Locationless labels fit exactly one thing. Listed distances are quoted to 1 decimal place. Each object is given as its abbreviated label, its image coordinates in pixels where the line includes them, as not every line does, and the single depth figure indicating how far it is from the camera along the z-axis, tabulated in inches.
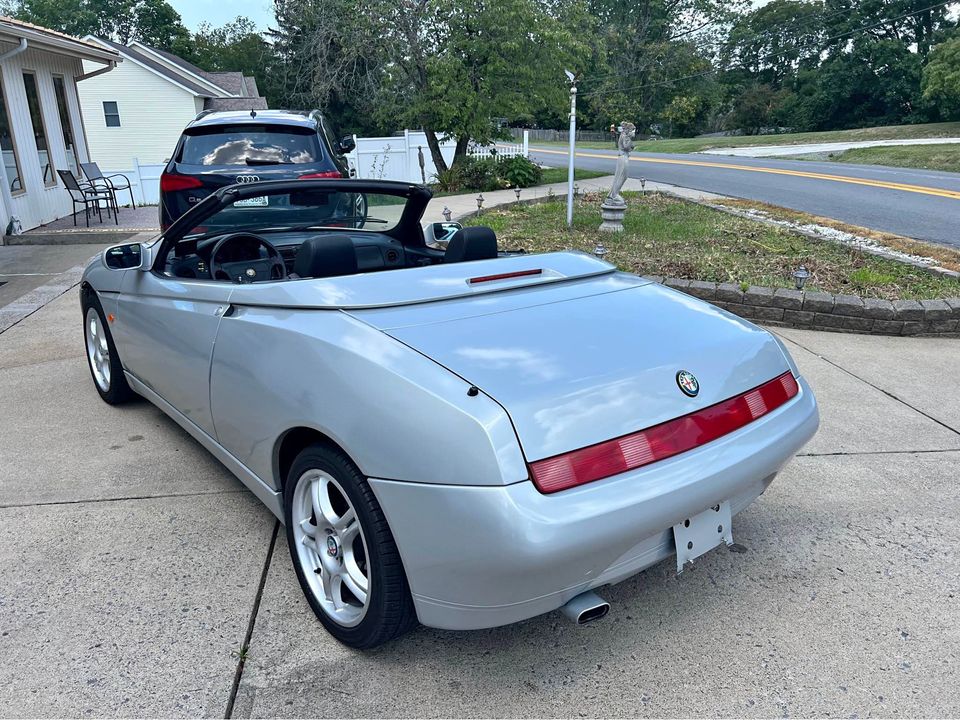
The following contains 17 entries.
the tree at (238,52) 1886.1
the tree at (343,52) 721.3
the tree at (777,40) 2517.2
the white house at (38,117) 405.1
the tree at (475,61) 675.4
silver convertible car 71.4
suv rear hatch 279.1
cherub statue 359.9
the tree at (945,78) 1555.1
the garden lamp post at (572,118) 367.4
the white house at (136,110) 1026.1
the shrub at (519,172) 679.2
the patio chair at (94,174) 484.4
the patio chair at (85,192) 440.5
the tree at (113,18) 2343.8
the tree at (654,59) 2447.1
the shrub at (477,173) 685.3
